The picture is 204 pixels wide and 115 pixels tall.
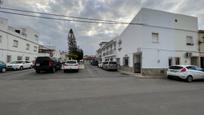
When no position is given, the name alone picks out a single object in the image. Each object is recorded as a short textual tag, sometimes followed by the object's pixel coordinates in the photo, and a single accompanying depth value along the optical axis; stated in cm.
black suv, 1988
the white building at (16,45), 2583
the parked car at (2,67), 2059
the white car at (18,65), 2383
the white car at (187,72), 1484
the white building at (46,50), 5971
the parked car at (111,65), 2640
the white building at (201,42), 2159
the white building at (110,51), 3438
